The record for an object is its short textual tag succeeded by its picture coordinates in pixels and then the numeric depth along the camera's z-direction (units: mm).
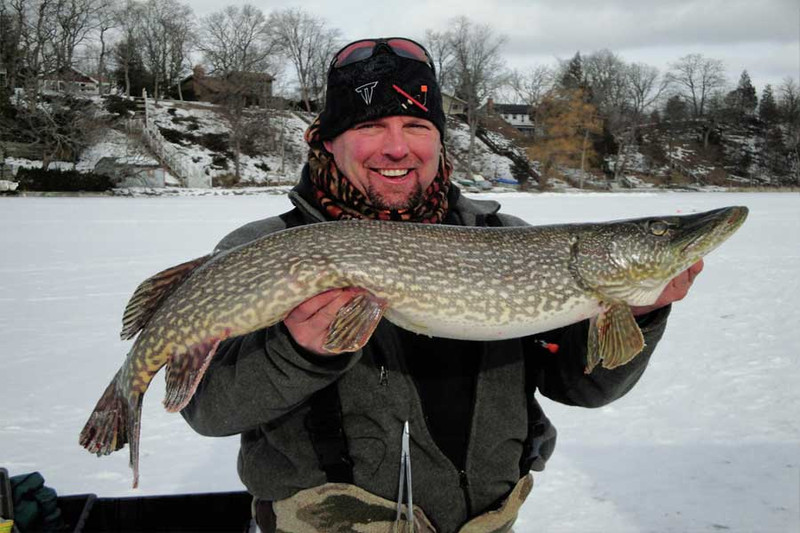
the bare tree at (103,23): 40500
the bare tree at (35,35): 32500
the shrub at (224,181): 29386
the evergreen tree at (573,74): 52500
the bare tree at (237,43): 44781
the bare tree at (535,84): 54712
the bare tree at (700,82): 61219
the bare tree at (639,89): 54725
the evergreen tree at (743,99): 58169
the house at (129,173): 25469
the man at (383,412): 1797
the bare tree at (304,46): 46562
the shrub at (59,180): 22891
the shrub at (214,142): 34050
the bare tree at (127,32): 43906
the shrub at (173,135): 33406
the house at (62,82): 30578
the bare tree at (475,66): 45156
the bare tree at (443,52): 46750
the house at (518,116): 61219
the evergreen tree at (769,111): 53594
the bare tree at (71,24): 35312
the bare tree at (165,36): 45500
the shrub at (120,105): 34938
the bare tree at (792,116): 49375
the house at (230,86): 37384
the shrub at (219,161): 32219
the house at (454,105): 45694
